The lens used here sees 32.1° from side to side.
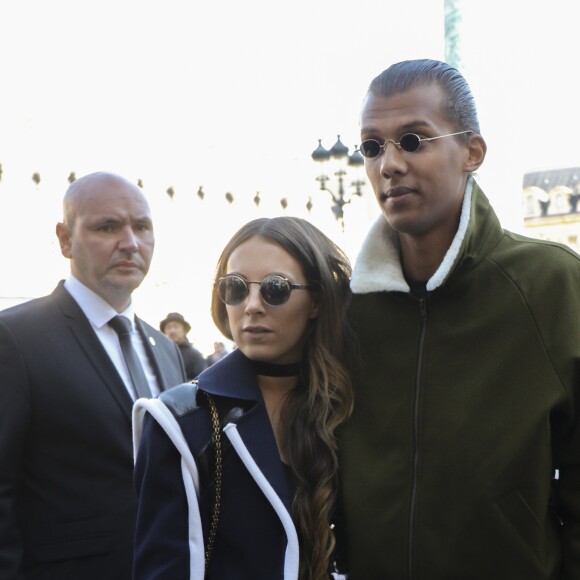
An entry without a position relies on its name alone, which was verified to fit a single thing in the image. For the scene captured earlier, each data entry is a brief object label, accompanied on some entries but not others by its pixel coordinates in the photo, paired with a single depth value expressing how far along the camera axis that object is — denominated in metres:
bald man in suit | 3.15
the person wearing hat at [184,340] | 8.85
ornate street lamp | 12.27
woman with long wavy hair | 2.22
